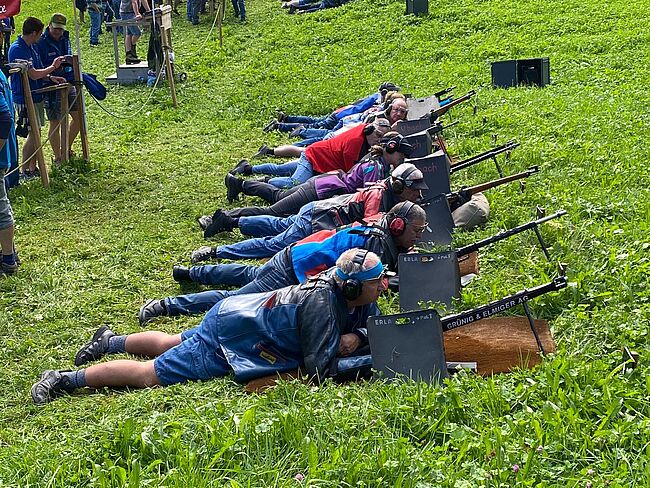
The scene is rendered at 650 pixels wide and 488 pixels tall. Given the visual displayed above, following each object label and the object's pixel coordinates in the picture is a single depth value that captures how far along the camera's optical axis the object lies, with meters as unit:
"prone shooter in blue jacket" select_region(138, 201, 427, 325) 6.66
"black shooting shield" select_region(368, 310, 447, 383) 5.30
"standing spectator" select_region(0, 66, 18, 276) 8.24
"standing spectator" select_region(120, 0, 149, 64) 19.50
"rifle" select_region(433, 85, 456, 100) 12.95
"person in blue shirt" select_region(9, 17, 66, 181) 11.20
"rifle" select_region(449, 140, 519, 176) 9.19
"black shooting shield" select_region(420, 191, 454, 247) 7.98
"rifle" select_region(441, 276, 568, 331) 5.32
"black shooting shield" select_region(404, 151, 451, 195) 8.95
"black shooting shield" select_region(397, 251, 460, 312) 6.56
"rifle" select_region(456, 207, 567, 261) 6.34
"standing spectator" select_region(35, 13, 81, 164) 11.98
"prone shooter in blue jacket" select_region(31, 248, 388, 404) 5.63
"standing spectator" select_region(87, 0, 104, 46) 24.03
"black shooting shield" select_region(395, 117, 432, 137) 10.69
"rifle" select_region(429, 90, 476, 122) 11.27
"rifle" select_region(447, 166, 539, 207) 8.48
